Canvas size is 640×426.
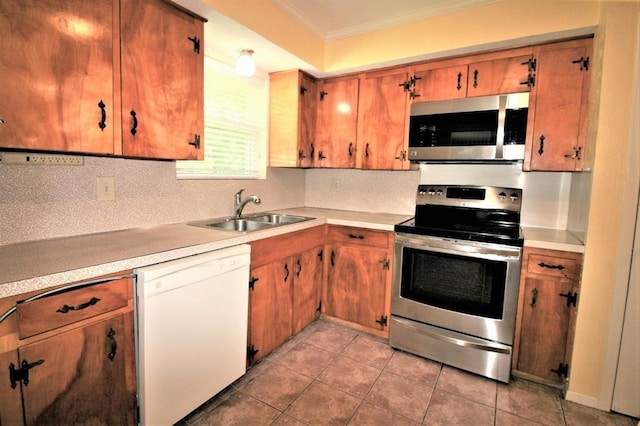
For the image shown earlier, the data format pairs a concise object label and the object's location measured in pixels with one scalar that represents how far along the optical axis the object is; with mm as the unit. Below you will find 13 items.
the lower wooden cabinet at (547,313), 1945
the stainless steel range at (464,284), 2047
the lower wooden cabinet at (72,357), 1057
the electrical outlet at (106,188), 1785
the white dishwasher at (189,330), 1382
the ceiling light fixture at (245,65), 2156
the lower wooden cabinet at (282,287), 2051
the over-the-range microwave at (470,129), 2227
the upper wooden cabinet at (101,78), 1205
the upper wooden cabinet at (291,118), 2822
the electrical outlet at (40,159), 1444
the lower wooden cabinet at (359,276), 2525
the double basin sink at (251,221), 2346
